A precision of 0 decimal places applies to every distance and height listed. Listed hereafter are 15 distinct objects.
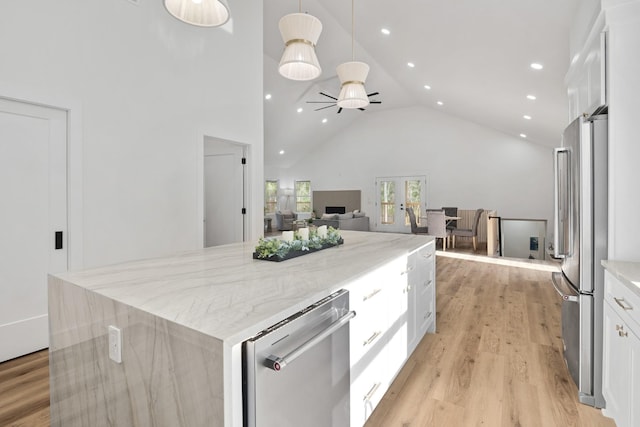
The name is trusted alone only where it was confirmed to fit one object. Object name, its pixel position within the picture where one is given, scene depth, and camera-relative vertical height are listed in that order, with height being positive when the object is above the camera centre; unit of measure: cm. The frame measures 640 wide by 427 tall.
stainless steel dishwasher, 87 -50
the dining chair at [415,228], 804 -39
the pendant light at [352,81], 276 +114
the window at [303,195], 1287 +69
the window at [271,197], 1301 +64
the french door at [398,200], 1047 +40
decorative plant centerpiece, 179 -19
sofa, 887 -23
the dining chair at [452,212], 931 +0
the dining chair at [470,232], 775 -49
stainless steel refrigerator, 181 -18
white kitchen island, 85 -35
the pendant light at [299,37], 211 +116
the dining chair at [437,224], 753 -28
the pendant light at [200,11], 163 +103
